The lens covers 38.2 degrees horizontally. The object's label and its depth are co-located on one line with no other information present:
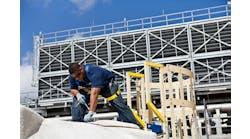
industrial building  14.04
